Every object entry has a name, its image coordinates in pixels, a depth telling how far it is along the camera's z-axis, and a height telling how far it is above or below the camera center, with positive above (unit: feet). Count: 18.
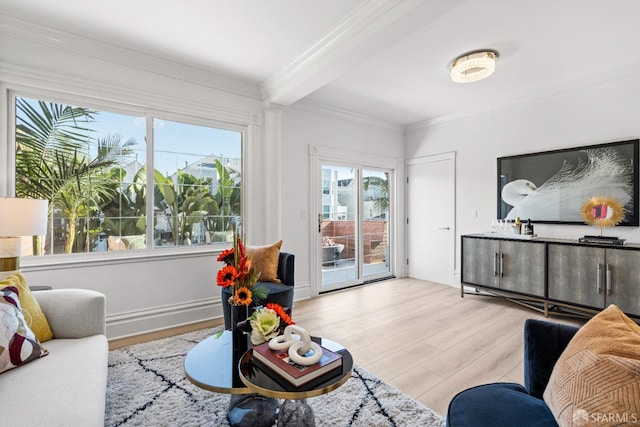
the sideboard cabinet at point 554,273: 9.34 -2.04
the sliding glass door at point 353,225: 14.78 -0.51
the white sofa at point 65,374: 3.58 -2.20
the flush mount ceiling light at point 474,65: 9.20 +4.47
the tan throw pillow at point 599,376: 2.74 -1.58
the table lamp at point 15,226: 6.59 -0.17
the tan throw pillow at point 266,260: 9.86 -1.41
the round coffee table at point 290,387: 3.97 -2.23
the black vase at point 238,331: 5.29 -2.02
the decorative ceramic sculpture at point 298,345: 4.29 -1.91
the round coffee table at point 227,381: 4.46 -2.38
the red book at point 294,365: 4.09 -2.05
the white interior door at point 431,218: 15.48 -0.18
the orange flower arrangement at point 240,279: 5.23 -1.06
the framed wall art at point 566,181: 10.39 +1.20
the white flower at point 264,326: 5.00 -1.77
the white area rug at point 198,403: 5.51 -3.56
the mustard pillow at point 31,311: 5.35 -1.62
